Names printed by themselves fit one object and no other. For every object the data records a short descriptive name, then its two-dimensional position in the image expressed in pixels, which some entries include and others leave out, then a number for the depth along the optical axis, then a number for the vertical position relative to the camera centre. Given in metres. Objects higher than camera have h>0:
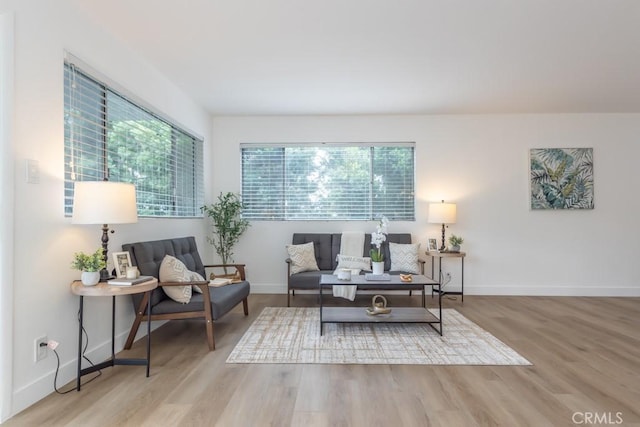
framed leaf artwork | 5.02 +0.50
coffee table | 3.28 -1.01
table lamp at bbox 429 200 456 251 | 4.75 -0.01
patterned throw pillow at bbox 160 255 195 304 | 2.98 -0.58
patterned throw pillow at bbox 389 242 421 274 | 4.55 -0.61
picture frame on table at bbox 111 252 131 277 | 2.66 -0.40
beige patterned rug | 2.72 -1.15
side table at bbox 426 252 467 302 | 4.64 -0.66
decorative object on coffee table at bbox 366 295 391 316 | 3.40 -0.96
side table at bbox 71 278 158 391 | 2.23 -0.53
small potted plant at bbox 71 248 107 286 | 2.26 -0.36
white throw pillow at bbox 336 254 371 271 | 4.56 -0.66
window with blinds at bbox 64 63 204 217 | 2.52 +0.57
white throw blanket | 4.81 -0.44
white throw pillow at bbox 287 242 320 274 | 4.49 -0.61
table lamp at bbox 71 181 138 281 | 2.24 +0.05
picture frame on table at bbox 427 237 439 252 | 5.03 -0.47
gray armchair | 2.90 -0.78
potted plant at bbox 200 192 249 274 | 4.87 -0.17
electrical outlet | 2.10 -0.85
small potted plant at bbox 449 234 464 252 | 4.85 -0.43
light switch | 2.07 +0.23
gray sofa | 4.81 -0.47
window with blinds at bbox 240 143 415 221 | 5.24 +0.42
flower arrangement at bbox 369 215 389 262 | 3.71 -0.29
